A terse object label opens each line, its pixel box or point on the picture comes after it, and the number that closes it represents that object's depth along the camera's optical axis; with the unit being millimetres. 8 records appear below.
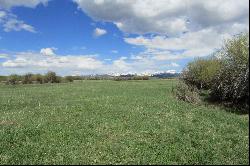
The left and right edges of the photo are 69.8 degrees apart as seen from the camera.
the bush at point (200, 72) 27801
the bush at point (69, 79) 70379
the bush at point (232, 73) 14446
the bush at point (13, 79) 59779
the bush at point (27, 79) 61786
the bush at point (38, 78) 64524
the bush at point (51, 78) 65805
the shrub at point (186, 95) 18984
